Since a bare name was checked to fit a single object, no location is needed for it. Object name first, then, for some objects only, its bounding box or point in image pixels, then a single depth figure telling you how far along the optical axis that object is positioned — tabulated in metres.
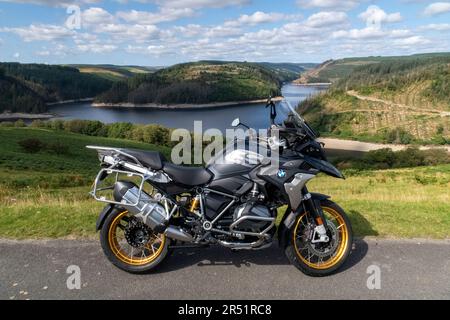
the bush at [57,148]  58.64
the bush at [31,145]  57.34
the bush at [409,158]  60.62
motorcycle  4.80
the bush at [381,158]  62.75
